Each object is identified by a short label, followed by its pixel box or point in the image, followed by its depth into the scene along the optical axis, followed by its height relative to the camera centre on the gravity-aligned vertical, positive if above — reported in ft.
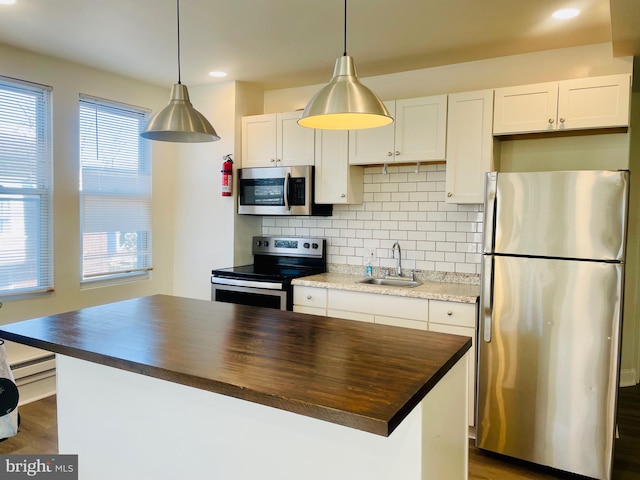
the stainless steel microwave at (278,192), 12.29 +0.64
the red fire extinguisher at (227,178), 13.03 +1.04
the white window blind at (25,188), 10.50 +0.56
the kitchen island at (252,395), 4.61 -1.88
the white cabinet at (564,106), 8.98 +2.31
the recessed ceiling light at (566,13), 8.27 +3.76
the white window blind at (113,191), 12.21 +0.63
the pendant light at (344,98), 5.76 +1.50
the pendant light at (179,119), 7.07 +1.48
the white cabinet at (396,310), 9.71 -2.12
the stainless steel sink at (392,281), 11.65 -1.67
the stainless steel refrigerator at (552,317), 7.88 -1.77
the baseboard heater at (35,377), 10.89 -4.04
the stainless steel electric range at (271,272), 11.63 -1.53
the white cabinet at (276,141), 12.38 +2.05
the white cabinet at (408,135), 10.61 +1.95
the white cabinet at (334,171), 11.83 +1.17
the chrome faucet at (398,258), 12.09 -1.09
